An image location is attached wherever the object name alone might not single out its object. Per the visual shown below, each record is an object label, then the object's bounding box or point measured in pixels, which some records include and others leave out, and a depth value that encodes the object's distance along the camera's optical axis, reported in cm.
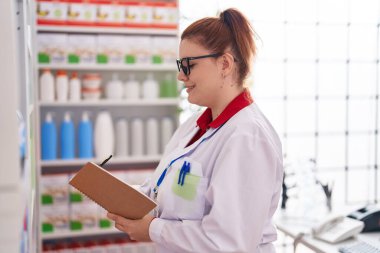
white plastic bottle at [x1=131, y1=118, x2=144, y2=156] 370
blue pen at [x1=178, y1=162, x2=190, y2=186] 175
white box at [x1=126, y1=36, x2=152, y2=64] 365
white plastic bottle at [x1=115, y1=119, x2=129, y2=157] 368
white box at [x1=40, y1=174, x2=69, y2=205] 351
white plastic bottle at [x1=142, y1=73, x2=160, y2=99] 371
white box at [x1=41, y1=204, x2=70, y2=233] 353
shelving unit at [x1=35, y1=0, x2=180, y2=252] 352
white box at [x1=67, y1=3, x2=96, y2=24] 353
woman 161
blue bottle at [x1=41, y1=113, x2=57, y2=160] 350
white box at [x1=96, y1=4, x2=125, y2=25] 357
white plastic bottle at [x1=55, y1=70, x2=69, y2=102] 352
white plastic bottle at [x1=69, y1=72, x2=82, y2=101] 355
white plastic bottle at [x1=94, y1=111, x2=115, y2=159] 362
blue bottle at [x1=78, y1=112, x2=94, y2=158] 358
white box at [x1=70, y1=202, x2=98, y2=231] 358
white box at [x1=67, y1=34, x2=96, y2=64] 355
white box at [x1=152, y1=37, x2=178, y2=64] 371
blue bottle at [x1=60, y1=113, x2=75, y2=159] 356
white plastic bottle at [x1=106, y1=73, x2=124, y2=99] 367
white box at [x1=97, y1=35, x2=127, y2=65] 361
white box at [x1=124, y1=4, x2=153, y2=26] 363
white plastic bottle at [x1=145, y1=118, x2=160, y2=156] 372
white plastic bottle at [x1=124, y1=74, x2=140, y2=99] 369
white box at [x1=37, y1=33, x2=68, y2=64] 349
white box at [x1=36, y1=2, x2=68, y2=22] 347
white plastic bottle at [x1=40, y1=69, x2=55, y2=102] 348
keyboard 222
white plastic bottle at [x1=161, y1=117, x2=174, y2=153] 376
